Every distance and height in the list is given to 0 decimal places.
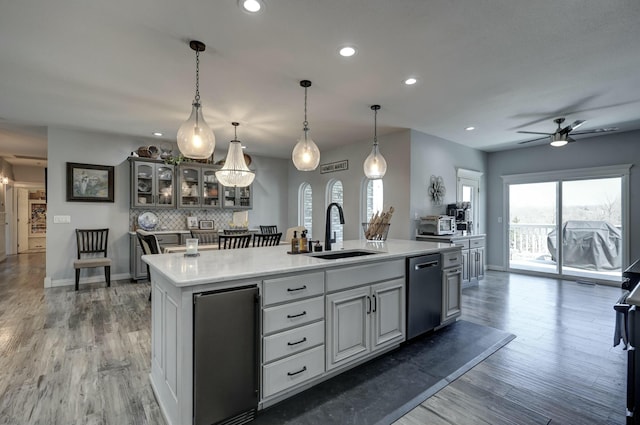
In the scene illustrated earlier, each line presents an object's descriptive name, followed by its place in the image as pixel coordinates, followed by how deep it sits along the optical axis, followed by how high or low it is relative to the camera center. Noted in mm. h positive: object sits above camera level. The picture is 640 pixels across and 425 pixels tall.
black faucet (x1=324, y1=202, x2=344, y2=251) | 2881 -210
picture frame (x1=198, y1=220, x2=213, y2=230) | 6199 -252
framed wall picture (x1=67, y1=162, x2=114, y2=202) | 5121 +524
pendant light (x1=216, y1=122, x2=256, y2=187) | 3846 +555
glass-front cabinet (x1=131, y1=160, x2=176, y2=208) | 5453 +510
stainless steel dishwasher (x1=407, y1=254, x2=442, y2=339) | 2770 -796
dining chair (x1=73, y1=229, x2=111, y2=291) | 4961 -630
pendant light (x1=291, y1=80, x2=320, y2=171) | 3150 +628
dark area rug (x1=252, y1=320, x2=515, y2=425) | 1868 -1281
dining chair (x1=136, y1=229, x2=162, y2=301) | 3629 -388
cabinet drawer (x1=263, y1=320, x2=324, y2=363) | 1839 -842
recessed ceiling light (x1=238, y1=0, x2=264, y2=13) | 1922 +1361
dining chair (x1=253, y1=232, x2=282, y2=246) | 3906 -374
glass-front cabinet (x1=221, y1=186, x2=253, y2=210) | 6512 +320
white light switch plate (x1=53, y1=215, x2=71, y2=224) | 5039 -117
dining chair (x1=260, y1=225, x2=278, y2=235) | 6252 -360
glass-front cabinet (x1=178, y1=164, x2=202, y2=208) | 5863 +531
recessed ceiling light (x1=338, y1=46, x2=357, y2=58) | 2496 +1375
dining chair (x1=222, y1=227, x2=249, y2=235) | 4554 -314
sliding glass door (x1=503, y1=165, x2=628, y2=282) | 5281 -258
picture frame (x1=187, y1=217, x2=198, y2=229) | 6117 -225
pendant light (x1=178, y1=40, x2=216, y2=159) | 2549 +668
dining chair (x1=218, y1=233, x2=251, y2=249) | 3674 -358
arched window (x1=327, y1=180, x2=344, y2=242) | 6613 +338
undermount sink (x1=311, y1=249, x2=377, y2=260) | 2739 -397
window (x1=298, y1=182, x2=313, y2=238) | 7441 +152
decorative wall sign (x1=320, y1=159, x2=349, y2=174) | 6175 +985
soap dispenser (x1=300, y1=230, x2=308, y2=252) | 2633 -285
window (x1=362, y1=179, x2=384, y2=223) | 5824 +276
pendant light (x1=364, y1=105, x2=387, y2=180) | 3771 +589
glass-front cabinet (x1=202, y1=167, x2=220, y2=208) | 6141 +500
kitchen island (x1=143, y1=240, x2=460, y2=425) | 1602 -693
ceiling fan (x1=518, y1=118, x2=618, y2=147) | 4090 +1096
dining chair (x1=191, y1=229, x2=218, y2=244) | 5473 -447
